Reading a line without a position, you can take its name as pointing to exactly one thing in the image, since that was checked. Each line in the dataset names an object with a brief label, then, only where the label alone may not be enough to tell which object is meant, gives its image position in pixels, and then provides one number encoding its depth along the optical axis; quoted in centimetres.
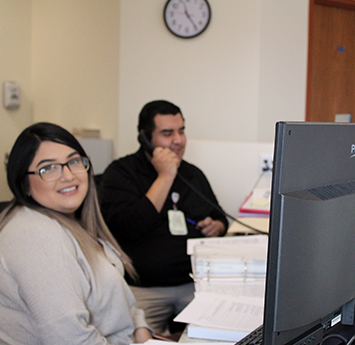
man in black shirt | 202
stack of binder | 116
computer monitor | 60
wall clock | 355
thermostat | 267
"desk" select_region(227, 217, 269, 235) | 211
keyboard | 82
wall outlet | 271
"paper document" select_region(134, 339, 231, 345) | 104
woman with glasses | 117
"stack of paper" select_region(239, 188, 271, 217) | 242
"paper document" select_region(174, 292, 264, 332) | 117
